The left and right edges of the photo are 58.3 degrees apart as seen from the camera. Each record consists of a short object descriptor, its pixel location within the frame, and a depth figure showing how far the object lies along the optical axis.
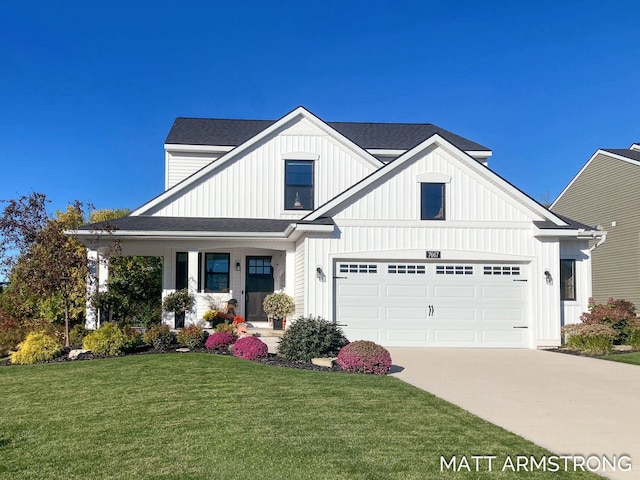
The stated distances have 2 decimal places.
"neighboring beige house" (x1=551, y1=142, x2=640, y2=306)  23.38
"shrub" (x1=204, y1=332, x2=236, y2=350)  14.09
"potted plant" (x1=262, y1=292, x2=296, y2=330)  17.31
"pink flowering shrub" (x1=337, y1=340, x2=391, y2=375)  11.04
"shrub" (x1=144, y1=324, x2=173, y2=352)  14.16
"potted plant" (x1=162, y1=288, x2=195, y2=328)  17.66
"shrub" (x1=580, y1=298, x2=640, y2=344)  16.53
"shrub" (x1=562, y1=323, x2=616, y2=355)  14.91
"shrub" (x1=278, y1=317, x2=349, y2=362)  12.56
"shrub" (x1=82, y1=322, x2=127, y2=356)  13.50
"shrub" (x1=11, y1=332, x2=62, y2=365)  13.16
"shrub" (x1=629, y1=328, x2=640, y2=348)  15.45
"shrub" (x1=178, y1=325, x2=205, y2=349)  14.33
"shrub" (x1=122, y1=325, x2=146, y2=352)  13.91
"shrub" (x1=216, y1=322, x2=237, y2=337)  15.32
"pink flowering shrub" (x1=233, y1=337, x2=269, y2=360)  12.67
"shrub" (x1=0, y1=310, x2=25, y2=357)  15.33
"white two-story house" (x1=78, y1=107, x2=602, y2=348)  16.09
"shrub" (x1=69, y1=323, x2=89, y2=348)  15.15
